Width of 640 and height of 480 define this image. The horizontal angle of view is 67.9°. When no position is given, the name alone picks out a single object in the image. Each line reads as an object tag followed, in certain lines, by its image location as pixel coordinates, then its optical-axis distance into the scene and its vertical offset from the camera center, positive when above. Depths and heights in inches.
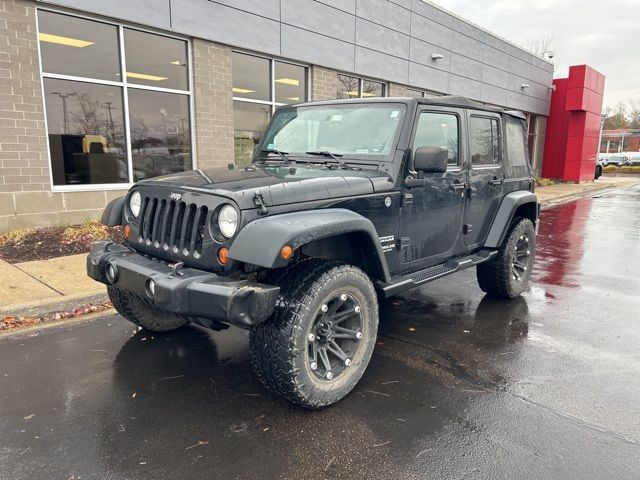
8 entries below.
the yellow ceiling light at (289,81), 450.9 +64.7
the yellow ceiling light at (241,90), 411.8 +50.4
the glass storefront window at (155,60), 343.3 +64.2
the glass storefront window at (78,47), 302.8 +65.0
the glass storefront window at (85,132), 312.5 +9.0
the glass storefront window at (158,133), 354.0 +11.0
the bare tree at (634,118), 3077.8 +240.0
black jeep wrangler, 107.5 -21.5
